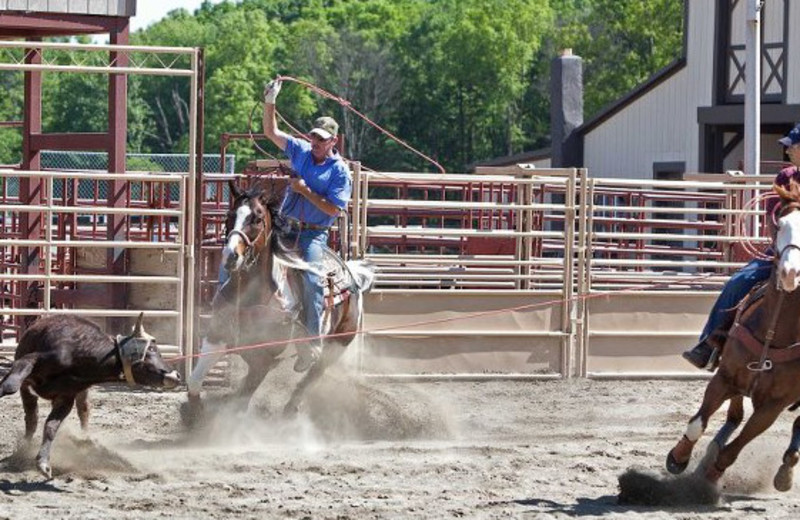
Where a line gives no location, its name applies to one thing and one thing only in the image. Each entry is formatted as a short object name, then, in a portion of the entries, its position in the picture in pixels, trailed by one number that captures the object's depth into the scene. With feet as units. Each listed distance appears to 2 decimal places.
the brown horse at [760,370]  50.78
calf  53.16
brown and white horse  59.82
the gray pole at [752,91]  120.57
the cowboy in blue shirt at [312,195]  64.08
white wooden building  169.07
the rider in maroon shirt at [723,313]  55.16
